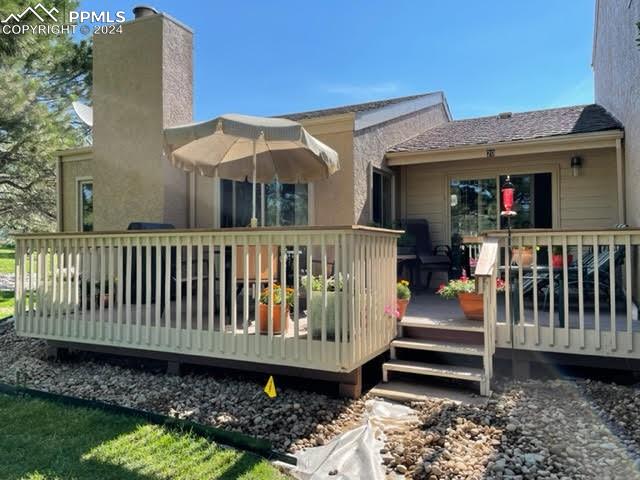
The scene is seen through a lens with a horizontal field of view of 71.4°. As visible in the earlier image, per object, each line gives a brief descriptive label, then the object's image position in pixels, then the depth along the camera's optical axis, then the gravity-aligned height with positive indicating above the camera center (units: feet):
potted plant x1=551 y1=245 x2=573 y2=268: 21.62 -0.76
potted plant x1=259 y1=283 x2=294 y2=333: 13.70 -2.09
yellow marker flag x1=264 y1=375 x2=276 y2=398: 13.03 -4.25
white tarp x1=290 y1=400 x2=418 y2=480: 9.42 -4.78
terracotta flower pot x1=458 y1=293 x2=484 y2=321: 15.96 -2.27
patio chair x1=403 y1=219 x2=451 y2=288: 25.32 -0.45
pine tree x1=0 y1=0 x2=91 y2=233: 38.93 +12.44
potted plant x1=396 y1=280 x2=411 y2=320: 15.94 -1.97
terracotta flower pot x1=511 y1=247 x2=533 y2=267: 20.90 -0.71
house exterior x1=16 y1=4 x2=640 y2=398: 13.19 +0.44
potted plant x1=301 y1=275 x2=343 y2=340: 12.55 -1.97
